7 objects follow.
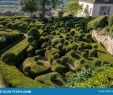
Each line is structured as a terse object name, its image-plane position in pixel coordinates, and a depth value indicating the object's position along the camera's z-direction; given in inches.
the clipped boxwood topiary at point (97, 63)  333.1
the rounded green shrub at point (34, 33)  499.8
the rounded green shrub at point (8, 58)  378.8
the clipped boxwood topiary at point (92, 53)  392.0
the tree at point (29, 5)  788.6
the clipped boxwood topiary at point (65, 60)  362.2
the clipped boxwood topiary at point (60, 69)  337.1
